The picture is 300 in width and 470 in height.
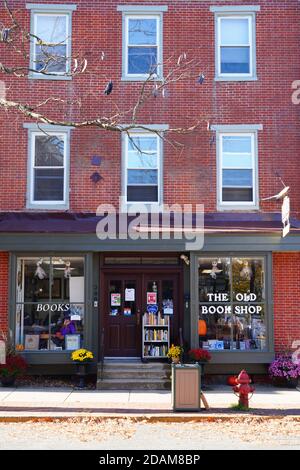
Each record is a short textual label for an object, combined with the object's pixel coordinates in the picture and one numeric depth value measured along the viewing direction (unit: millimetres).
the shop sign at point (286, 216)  13434
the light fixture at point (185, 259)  14773
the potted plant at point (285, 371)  13688
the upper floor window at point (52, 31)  15398
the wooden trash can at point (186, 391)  11023
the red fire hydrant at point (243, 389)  10984
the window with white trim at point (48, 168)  15062
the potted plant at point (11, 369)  13359
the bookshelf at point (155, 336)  14586
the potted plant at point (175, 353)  13548
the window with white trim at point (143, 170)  15164
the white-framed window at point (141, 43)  15562
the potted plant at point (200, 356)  13570
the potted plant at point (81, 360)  13508
